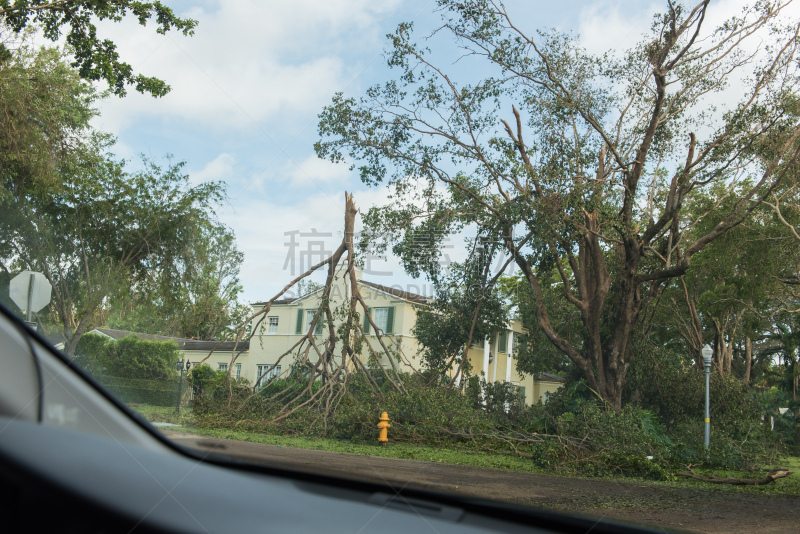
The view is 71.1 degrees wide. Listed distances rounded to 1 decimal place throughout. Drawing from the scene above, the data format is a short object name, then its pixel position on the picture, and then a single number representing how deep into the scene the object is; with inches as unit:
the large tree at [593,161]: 497.7
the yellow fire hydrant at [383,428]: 476.4
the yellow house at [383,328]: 786.8
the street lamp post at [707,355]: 555.1
